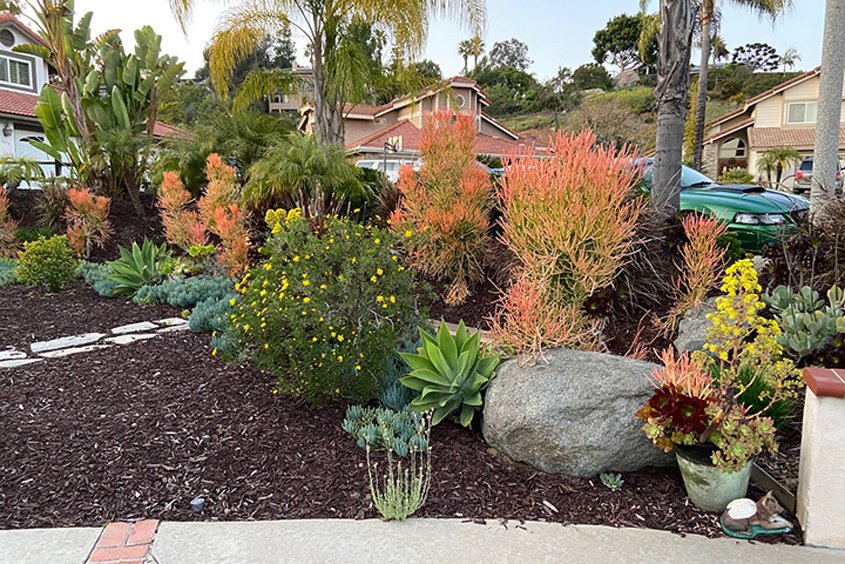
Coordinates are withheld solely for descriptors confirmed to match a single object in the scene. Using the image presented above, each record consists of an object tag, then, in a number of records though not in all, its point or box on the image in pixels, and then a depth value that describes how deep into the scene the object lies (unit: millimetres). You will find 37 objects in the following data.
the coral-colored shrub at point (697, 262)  4477
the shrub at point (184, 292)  6695
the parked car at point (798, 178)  19994
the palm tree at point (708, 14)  19484
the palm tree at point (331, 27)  11820
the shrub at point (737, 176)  26059
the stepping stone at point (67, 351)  5066
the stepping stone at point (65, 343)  5262
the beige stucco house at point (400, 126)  26453
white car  19016
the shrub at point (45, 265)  7414
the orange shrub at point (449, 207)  6238
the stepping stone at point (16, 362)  4730
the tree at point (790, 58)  50688
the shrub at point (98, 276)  7250
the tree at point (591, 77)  51781
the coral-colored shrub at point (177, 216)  8289
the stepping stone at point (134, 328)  5805
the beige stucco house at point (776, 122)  30359
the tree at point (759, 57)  52344
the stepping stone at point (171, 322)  6055
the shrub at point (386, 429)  3141
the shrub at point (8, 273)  7762
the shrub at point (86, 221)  9180
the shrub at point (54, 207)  10630
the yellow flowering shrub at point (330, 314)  3580
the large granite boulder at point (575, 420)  3082
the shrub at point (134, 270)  7203
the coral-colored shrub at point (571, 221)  4105
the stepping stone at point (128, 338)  5406
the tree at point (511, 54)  69375
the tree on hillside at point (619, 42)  55625
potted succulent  2748
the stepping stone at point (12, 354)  4996
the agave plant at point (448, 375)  3422
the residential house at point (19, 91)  19303
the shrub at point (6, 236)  9617
